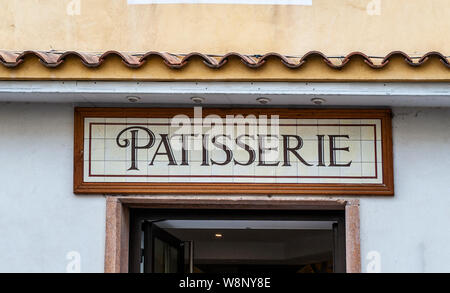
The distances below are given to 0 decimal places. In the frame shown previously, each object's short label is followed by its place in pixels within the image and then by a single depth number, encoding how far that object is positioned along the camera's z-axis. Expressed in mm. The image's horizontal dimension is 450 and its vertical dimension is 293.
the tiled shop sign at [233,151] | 6734
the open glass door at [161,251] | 7336
